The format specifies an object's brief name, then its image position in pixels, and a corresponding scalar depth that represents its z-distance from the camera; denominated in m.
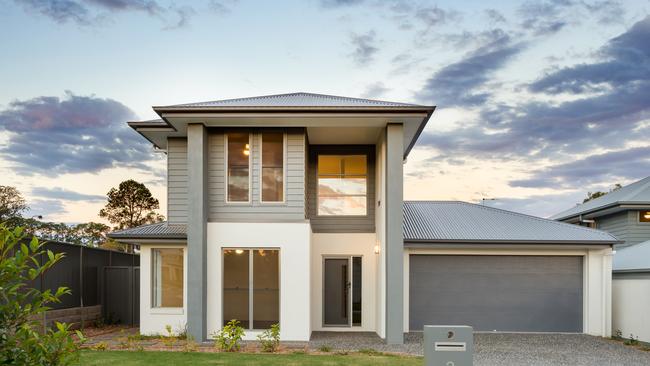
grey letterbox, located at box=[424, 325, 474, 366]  7.06
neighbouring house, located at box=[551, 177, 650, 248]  19.42
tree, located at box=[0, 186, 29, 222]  37.53
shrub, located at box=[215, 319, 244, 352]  12.11
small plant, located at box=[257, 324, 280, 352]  12.05
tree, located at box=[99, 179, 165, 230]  43.41
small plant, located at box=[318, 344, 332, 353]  12.18
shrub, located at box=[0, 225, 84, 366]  3.41
